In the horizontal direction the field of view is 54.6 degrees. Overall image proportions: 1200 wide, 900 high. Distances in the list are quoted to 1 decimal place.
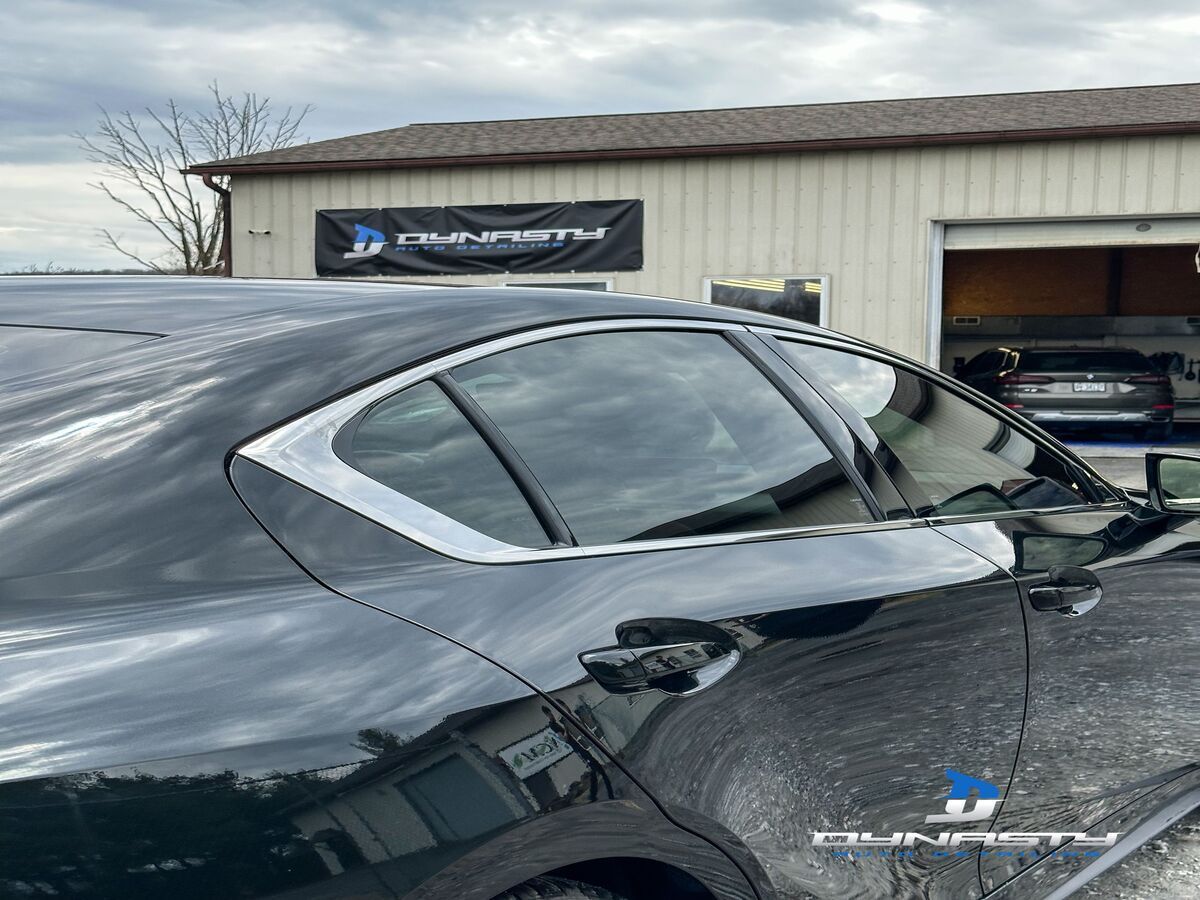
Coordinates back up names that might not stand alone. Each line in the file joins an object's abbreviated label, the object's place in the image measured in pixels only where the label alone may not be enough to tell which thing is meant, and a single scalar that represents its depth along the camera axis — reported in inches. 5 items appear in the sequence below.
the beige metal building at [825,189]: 550.6
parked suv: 641.6
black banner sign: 601.9
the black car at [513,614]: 45.5
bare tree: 1286.9
